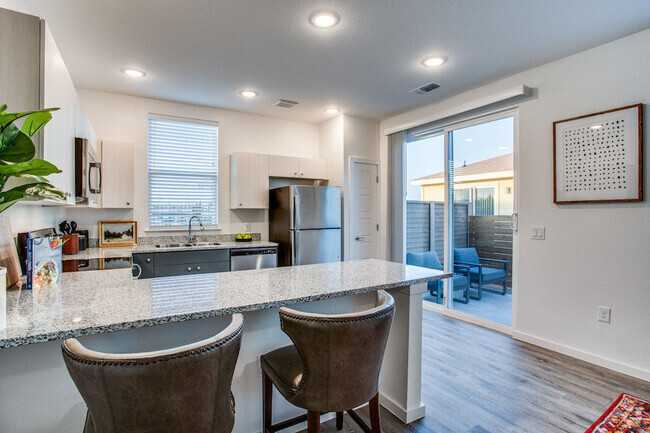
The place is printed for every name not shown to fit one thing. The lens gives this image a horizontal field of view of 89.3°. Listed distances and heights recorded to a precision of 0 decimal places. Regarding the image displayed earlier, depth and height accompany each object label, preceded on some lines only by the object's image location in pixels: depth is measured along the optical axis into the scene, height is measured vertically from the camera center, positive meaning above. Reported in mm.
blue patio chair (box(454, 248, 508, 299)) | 3605 -602
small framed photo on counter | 3711 -191
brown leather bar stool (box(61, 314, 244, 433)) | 830 -444
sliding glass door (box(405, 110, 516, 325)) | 3551 +77
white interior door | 4664 +99
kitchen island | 1170 -371
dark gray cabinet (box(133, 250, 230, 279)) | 3377 -492
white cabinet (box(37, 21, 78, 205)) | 1522 +568
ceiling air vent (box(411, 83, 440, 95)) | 3574 +1433
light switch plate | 3119 -156
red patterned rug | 1868 -1209
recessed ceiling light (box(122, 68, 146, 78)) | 3195 +1424
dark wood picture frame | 2513 +491
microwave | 2273 +331
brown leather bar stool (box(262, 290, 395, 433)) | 1196 -543
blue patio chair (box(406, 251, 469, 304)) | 4000 -716
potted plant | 922 +184
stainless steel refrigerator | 4078 -84
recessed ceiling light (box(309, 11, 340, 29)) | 2312 +1430
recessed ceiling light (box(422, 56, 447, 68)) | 2973 +1435
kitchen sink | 3833 -340
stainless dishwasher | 3848 -500
